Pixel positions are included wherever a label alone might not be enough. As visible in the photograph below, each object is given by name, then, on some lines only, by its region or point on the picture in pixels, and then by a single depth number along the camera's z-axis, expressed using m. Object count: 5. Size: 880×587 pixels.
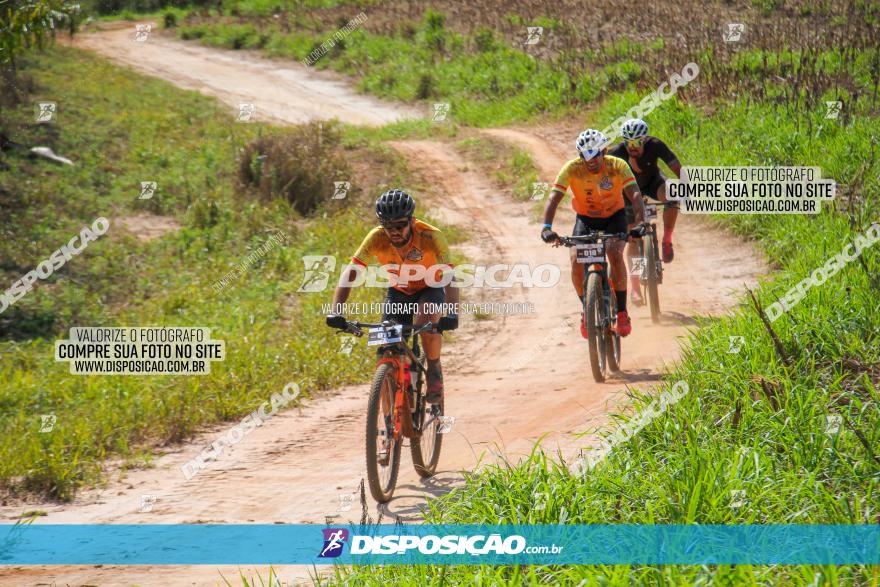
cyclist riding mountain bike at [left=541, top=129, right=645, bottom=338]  18.44
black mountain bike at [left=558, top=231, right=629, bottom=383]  17.66
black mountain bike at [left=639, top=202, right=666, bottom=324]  21.69
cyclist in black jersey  21.44
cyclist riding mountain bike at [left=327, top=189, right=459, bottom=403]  13.79
